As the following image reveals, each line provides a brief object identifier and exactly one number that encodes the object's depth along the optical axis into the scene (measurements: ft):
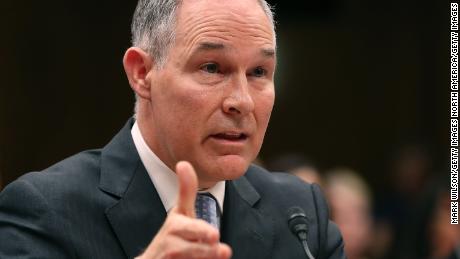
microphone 20.30
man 19.48
